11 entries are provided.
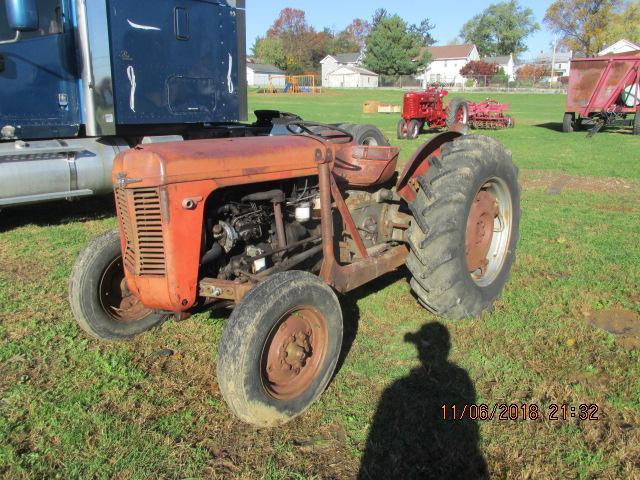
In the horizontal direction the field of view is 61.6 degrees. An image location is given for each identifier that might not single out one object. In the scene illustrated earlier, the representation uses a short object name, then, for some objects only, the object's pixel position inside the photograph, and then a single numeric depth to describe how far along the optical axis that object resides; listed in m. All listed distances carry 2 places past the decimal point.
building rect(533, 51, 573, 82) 85.75
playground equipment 49.47
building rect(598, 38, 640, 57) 57.52
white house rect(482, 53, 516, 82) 78.50
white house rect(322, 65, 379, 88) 68.46
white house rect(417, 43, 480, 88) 81.88
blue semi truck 5.57
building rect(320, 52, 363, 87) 78.40
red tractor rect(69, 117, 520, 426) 2.57
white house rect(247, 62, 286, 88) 69.59
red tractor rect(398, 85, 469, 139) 15.55
